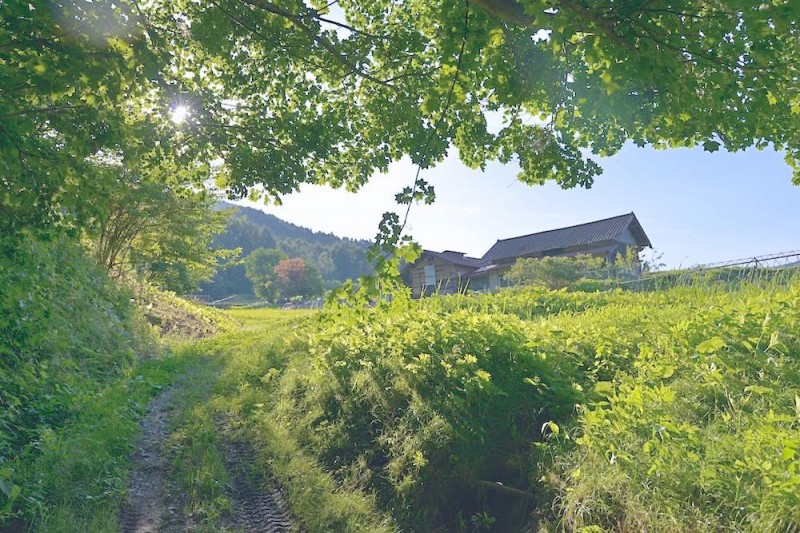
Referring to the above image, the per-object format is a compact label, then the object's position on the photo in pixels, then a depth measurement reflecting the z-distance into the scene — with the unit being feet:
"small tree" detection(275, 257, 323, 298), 296.30
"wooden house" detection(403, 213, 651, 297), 112.06
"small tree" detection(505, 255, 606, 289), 73.10
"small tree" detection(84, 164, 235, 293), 57.06
